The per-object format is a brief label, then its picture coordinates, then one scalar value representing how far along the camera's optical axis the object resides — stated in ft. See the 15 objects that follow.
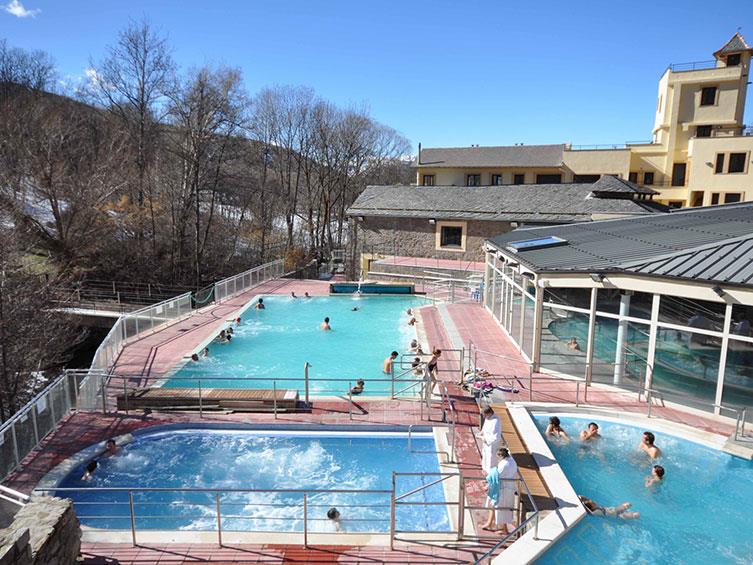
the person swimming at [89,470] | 28.17
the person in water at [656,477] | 27.58
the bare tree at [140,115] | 97.96
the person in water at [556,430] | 32.01
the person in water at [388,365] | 44.95
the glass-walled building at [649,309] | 33.09
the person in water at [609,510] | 24.56
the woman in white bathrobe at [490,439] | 25.84
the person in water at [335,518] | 24.56
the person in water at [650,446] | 29.86
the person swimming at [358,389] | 38.93
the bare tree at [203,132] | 99.76
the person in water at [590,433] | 31.96
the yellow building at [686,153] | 103.45
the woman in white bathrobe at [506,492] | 22.98
